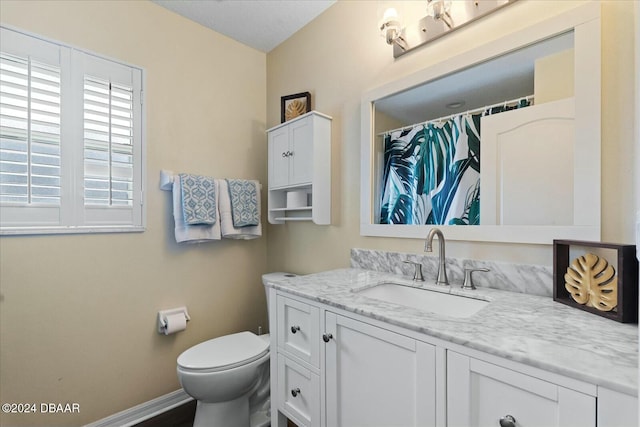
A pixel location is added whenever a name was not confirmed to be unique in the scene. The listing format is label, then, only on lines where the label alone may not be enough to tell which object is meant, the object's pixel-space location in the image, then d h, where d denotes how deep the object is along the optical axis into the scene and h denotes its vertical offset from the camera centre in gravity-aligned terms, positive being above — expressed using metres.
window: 1.38 +0.37
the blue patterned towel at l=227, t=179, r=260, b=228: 1.98 +0.08
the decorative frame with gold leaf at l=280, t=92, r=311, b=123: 1.94 +0.72
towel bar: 1.78 +0.20
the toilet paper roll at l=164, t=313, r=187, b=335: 1.75 -0.65
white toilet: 1.41 -0.80
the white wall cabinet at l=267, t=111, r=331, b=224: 1.75 +0.31
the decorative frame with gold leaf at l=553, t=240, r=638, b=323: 0.77 -0.18
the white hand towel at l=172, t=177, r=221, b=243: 1.77 -0.07
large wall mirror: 0.98 +0.29
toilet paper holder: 1.77 -0.61
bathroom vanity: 0.58 -0.36
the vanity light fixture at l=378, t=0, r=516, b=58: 1.23 +0.85
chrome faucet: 1.23 -0.22
